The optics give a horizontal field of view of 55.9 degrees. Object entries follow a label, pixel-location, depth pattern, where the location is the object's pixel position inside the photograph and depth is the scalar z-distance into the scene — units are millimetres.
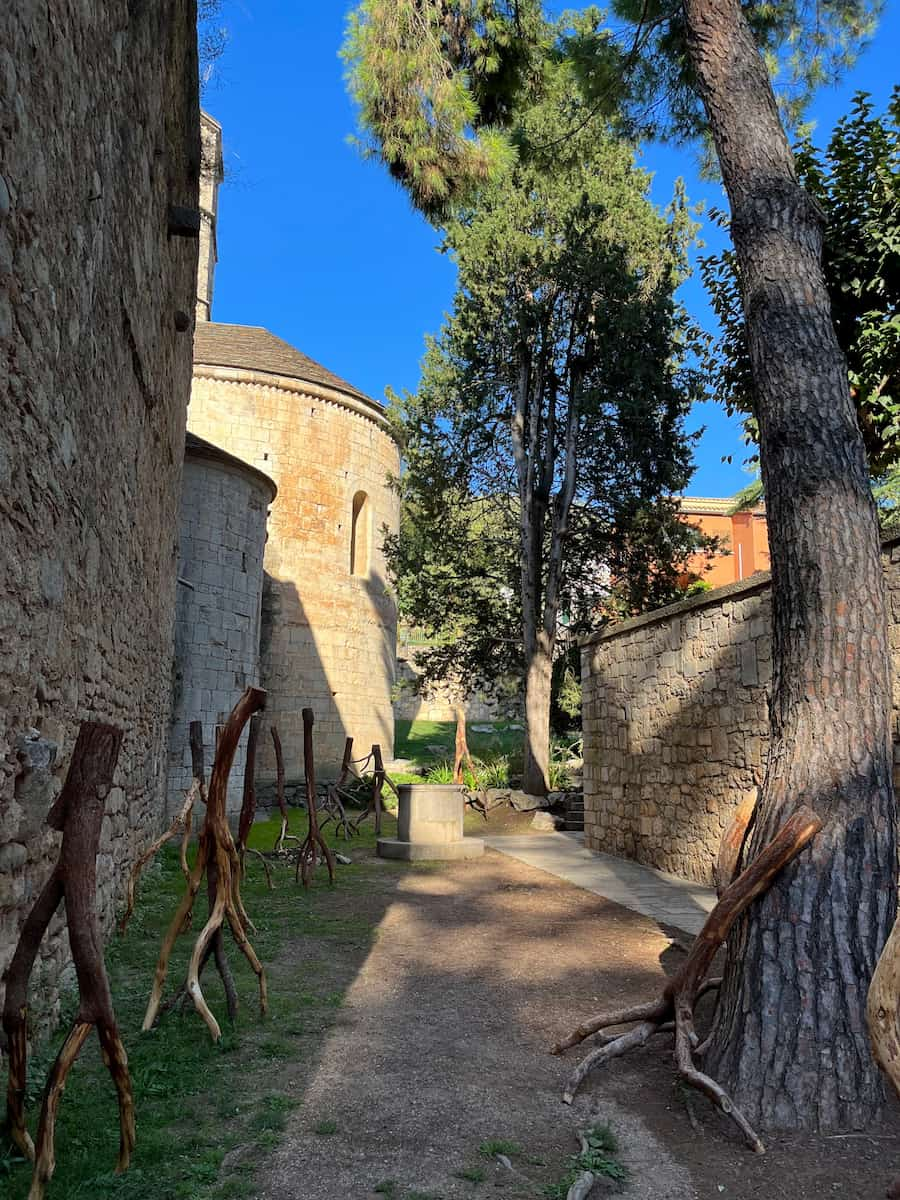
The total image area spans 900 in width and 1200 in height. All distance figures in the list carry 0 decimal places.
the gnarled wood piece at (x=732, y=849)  3881
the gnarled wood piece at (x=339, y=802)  10751
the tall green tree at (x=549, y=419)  14336
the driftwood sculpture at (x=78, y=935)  2074
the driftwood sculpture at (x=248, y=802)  4614
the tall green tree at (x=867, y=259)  7168
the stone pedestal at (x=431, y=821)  9766
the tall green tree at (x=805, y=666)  2955
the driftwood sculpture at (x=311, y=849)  7398
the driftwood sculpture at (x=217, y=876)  3420
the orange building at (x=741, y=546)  24625
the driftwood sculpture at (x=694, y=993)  3090
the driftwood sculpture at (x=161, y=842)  4495
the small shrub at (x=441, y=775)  15680
